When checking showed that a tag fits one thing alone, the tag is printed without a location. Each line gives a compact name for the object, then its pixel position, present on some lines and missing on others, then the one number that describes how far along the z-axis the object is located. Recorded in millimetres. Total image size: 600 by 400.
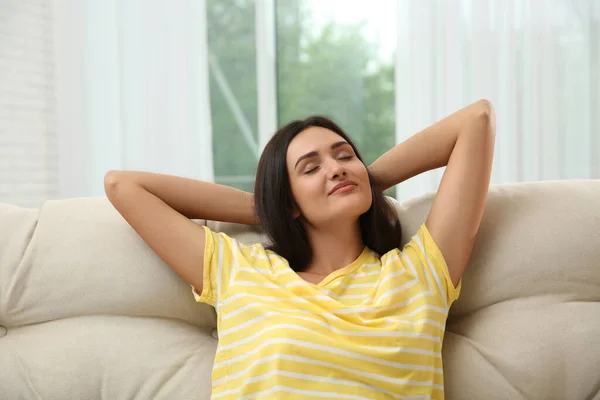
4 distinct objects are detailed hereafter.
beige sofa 1297
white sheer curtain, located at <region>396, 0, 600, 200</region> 3316
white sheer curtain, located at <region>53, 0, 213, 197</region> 4047
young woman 1204
